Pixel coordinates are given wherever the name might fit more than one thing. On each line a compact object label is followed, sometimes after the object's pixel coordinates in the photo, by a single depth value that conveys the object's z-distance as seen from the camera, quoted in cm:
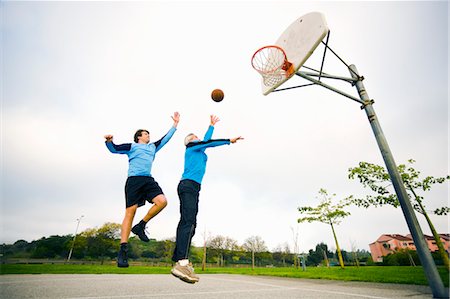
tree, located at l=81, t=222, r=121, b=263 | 4978
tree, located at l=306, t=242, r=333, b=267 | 6638
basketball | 545
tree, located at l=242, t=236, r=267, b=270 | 5645
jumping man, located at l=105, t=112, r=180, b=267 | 379
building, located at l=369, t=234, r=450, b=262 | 6588
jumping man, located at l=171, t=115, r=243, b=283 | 360
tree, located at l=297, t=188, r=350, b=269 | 2208
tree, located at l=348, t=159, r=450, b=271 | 1329
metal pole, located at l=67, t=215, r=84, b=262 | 4588
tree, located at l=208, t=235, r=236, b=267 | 5697
